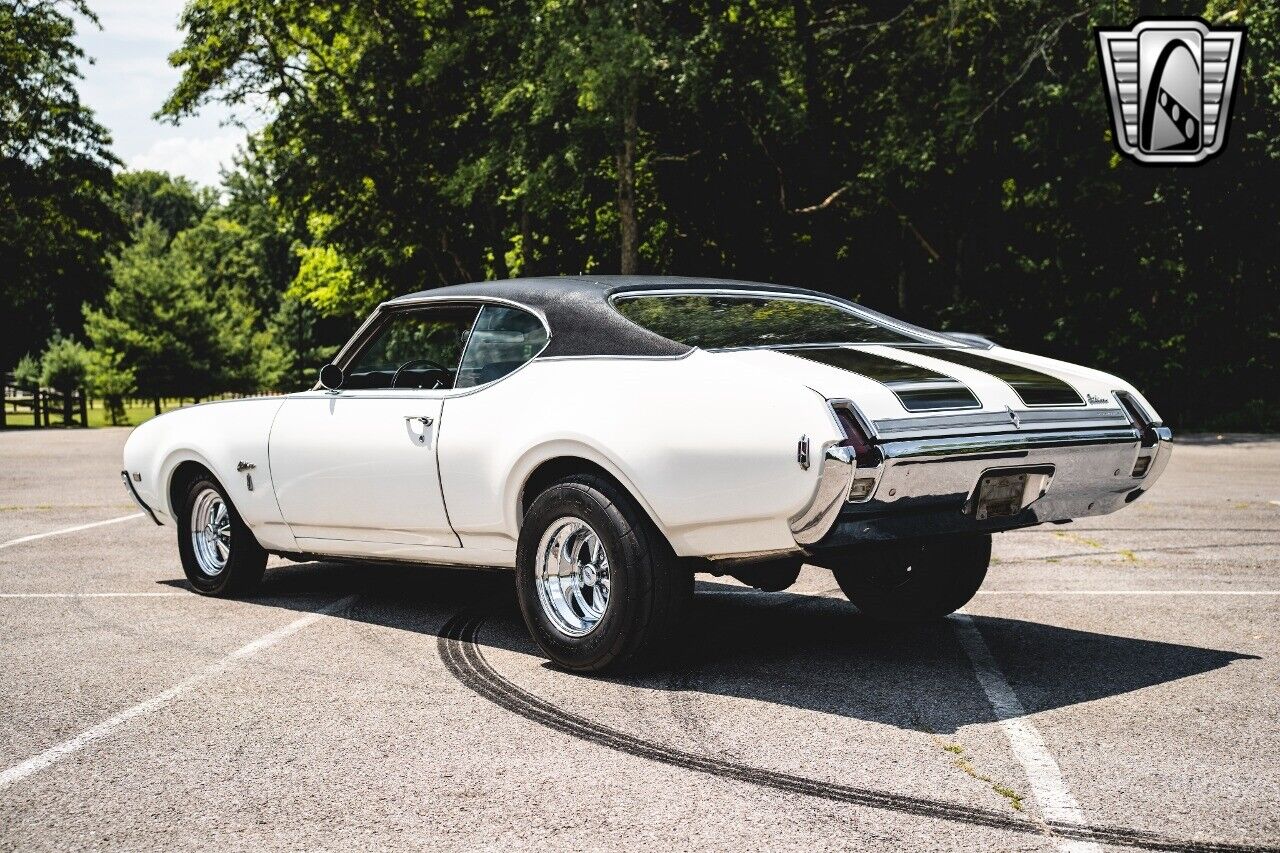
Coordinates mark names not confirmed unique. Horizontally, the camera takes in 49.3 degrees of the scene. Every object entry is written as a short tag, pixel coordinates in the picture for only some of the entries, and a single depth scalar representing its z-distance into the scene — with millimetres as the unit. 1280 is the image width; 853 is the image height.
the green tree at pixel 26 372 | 67638
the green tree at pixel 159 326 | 52750
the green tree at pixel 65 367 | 61594
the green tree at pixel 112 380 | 51469
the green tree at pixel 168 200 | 102312
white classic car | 4898
